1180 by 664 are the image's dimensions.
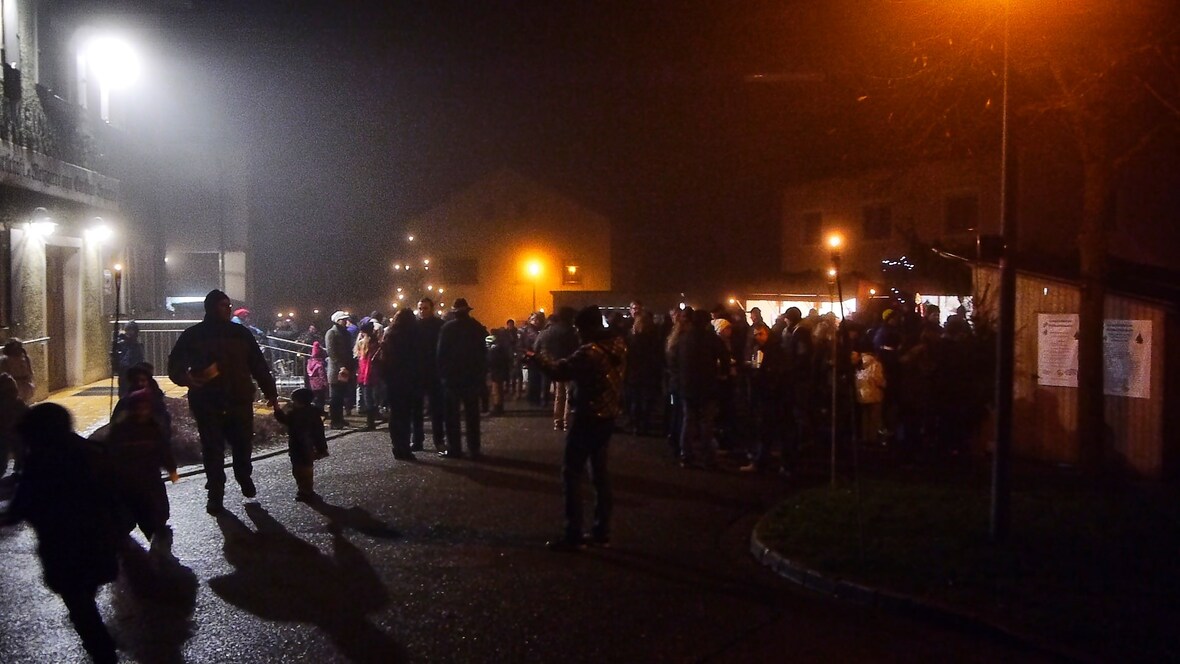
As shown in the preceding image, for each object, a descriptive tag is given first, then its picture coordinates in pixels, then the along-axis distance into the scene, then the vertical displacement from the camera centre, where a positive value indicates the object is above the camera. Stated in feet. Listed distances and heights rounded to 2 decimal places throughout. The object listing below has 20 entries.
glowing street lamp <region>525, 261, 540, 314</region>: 170.91 +6.91
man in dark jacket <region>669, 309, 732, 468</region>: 39.40 -2.53
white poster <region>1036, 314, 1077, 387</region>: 40.93 -1.43
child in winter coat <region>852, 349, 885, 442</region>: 41.91 -2.74
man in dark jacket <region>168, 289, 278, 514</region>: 30.58 -2.12
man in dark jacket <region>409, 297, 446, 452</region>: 42.24 -2.89
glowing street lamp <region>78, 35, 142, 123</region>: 64.39 +15.72
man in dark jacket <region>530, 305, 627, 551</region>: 26.99 -2.58
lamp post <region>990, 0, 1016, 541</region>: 27.58 -1.25
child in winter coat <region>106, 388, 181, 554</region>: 24.18 -3.39
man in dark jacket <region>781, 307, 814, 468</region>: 38.14 -2.26
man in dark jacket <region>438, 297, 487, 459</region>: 41.19 -2.32
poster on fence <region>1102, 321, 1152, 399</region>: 38.47 -1.68
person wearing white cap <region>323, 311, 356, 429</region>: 50.78 -2.35
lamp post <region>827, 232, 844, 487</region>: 28.09 -1.29
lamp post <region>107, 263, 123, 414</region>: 42.01 -1.89
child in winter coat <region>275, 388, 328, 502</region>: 33.01 -4.18
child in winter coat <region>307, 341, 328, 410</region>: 54.54 -3.28
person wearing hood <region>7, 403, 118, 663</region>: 16.52 -3.44
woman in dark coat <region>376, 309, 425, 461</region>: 41.60 -2.56
